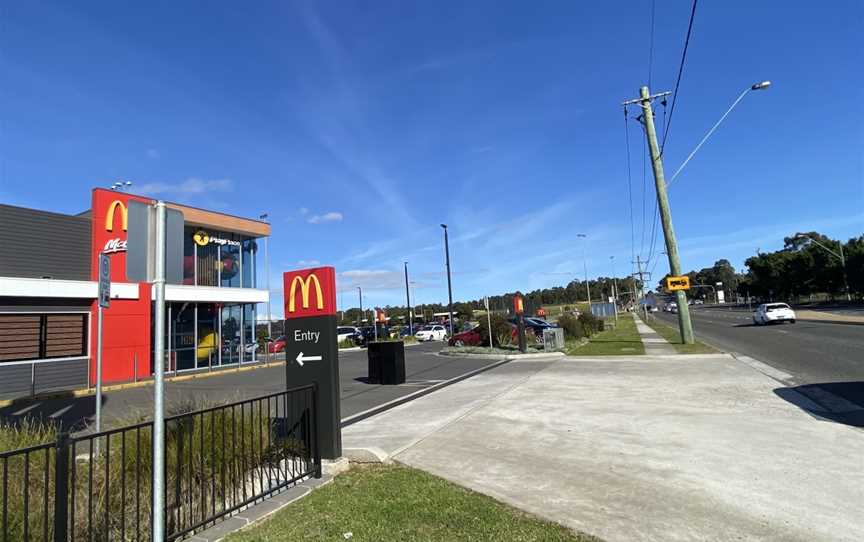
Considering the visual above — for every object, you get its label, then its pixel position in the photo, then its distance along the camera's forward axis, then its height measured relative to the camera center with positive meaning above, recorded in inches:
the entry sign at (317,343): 238.8 -6.5
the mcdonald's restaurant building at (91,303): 678.5 +62.0
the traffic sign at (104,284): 247.5 +29.9
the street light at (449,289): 1465.3 +89.2
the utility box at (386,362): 550.3 -41.0
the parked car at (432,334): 1799.6 -44.7
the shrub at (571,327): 1229.7 -37.3
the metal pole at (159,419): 136.6 -21.8
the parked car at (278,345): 1455.2 -41.8
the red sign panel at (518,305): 856.7 +17.6
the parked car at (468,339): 1116.5 -45.0
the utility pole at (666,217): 881.5 +157.4
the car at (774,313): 1398.9 -43.0
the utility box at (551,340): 918.4 -48.5
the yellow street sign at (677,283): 869.8 +37.2
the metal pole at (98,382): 239.5 -18.5
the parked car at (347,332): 1645.4 -19.2
